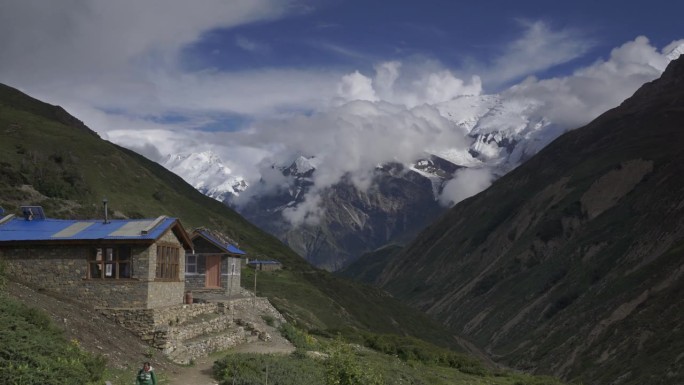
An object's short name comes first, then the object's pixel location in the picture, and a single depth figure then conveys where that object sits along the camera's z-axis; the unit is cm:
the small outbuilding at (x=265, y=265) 10038
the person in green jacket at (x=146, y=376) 2195
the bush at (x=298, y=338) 4096
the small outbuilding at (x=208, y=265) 5434
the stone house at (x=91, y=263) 3269
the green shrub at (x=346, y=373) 2625
